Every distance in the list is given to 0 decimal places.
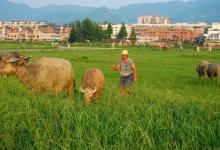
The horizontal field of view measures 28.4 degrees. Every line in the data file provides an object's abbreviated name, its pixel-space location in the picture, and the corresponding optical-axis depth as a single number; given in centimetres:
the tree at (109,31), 14755
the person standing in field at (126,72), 1641
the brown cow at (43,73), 1532
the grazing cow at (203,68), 2682
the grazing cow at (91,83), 1362
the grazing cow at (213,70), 2478
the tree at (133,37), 13620
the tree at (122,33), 14912
